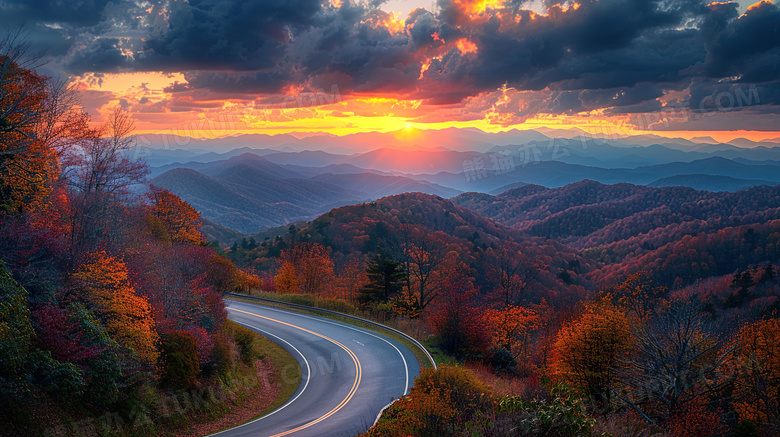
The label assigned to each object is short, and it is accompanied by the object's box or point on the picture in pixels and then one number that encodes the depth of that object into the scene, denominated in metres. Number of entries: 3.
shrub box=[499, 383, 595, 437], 8.03
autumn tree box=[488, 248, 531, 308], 51.44
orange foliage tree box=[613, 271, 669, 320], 46.45
